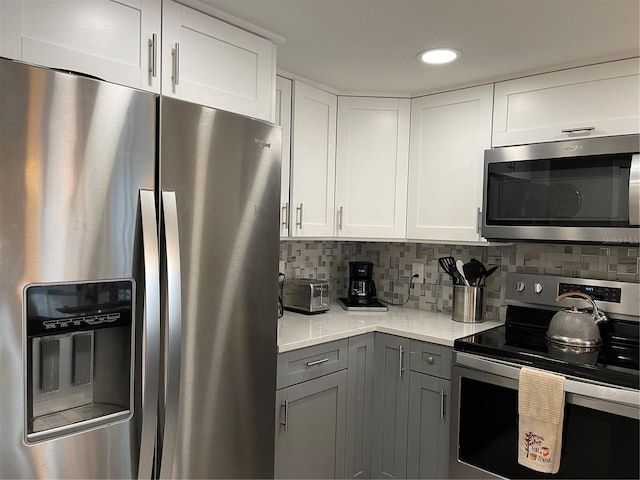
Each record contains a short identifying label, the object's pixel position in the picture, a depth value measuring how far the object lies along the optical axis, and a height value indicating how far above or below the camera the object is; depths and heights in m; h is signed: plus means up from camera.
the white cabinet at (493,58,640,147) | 1.99 +0.56
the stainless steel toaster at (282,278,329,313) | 2.58 -0.39
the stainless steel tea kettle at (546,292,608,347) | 2.02 -0.41
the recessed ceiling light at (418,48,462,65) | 2.01 +0.73
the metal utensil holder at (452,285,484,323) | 2.52 -0.39
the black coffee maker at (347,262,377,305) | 2.84 -0.35
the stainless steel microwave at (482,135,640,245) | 1.91 +0.17
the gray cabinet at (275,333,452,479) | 2.03 -0.84
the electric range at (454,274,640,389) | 1.78 -0.49
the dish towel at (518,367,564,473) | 1.78 -0.71
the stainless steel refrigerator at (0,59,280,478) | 1.11 -0.16
